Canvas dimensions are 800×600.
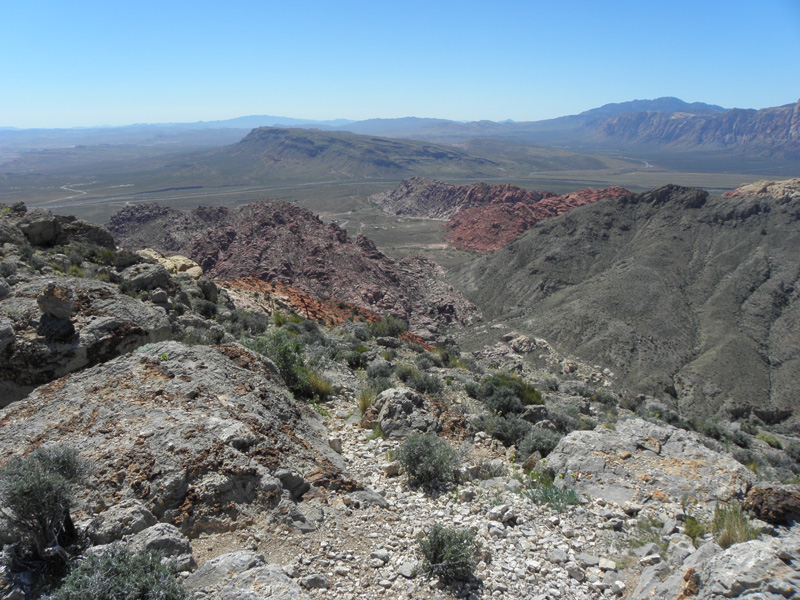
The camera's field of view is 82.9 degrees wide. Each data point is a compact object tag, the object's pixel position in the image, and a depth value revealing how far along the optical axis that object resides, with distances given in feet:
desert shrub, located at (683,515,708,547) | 18.74
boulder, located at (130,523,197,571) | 13.69
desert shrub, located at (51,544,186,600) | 11.53
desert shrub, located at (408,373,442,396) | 40.57
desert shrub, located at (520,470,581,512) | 21.36
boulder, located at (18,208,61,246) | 46.01
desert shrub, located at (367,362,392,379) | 40.47
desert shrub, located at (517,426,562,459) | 29.32
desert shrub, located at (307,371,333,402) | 32.40
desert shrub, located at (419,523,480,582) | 15.48
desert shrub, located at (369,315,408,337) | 72.89
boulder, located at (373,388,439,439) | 27.61
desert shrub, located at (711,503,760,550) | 16.14
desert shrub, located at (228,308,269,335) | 48.14
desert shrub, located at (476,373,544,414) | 39.37
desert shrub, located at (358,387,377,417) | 30.63
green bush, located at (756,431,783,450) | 68.95
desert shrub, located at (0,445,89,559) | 12.68
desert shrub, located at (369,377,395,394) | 34.62
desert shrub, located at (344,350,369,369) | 44.01
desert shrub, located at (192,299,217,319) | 48.84
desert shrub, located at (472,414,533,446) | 32.27
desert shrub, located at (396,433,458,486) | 22.49
